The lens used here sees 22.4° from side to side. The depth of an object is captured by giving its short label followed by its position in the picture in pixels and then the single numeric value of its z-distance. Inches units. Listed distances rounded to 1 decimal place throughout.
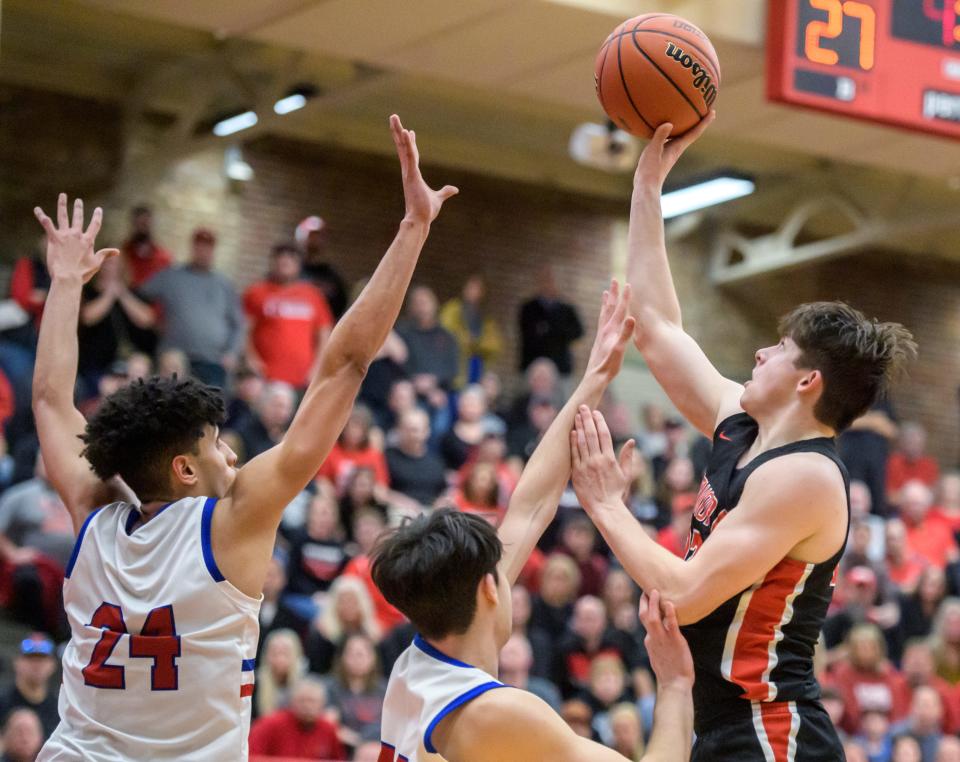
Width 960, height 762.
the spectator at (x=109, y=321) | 607.7
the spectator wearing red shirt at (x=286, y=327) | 672.9
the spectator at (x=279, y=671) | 502.1
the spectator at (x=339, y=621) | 519.0
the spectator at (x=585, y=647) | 565.3
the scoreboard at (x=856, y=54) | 565.8
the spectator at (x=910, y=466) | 814.7
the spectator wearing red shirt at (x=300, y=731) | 480.6
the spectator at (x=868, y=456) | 752.9
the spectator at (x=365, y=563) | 546.0
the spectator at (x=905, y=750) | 588.0
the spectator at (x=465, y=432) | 655.5
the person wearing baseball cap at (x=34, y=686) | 456.0
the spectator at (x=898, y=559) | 687.4
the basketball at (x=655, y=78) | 274.0
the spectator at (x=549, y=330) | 807.4
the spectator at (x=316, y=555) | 549.9
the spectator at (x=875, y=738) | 592.3
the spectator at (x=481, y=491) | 587.0
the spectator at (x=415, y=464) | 622.7
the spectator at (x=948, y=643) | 660.8
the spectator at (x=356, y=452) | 601.0
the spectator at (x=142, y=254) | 673.3
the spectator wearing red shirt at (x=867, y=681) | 603.4
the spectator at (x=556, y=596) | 577.8
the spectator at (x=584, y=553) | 613.0
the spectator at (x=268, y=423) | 587.5
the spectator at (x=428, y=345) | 718.2
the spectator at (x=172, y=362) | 579.7
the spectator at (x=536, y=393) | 721.6
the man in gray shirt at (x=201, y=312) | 636.2
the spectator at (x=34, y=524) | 502.1
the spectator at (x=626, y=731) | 535.4
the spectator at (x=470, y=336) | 809.8
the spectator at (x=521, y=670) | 529.6
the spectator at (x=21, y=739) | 439.4
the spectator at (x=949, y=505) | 748.1
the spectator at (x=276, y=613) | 520.0
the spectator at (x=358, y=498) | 576.4
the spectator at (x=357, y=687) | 501.6
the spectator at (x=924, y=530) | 726.4
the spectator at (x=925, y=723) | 604.8
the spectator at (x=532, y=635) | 546.5
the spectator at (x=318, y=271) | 708.6
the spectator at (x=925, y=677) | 629.0
